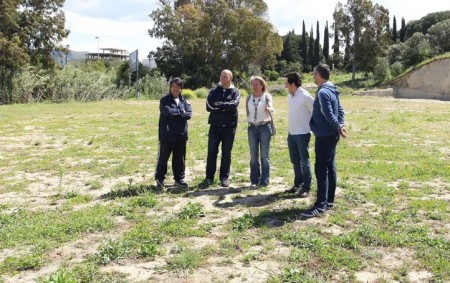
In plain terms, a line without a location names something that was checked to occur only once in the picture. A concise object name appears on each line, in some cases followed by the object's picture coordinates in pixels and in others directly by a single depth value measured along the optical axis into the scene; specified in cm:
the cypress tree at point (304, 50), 5891
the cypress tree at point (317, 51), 5775
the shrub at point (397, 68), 4107
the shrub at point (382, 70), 4116
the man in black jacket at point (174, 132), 654
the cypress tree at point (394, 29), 6012
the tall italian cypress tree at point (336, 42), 4397
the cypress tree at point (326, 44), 5944
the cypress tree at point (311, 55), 5805
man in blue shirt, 512
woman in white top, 645
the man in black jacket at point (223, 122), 657
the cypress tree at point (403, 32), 6062
